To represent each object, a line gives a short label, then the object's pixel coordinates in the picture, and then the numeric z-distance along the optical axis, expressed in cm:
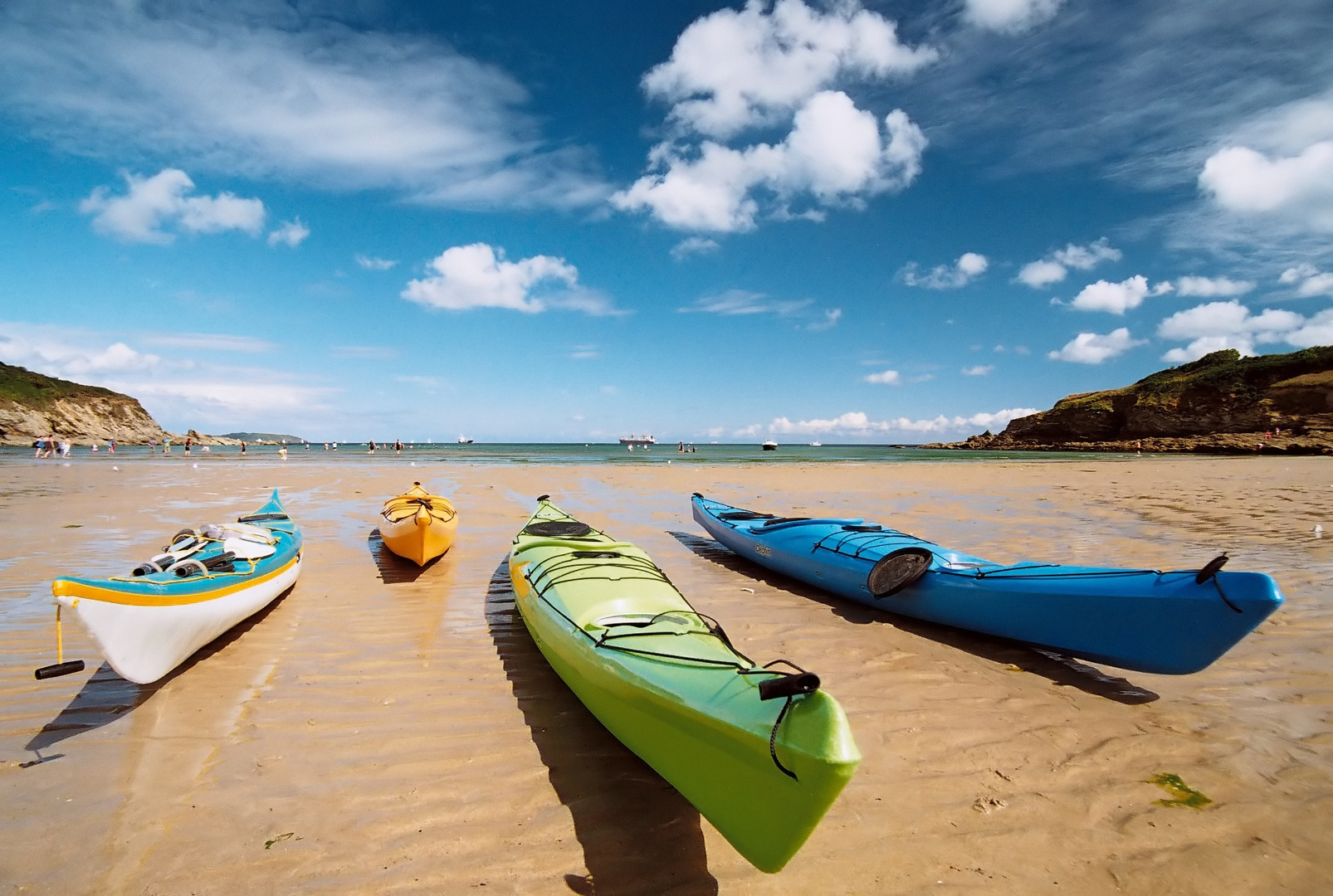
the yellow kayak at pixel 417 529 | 804
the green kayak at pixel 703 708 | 211
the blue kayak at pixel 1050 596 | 424
